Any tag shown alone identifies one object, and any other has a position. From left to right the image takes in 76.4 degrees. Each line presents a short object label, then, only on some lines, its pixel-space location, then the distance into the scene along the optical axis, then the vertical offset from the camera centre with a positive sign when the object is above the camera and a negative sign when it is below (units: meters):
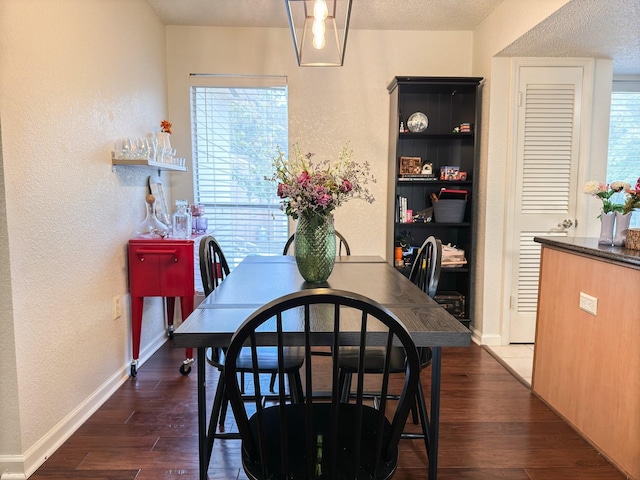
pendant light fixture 1.72 +0.80
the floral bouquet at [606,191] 2.00 +0.05
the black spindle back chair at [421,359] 1.64 -0.67
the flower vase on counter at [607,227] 2.02 -0.13
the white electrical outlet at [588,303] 1.89 -0.49
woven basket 1.84 -0.18
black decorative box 3.30 -0.84
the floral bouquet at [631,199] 1.90 +0.01
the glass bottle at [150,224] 2.79 -0.19
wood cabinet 1.67 -0.68
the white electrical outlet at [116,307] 2.42 -0.67
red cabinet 2.53 -0.47
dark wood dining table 1.19 -0.38
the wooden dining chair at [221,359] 1.64 -0.68
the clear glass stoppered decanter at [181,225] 2.76 -0.19
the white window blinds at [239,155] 3.45 +0.36
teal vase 1.71 -0.20
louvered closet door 3.01 +0.22
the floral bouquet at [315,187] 1.62 +0.04
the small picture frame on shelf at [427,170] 3.27 +0.23
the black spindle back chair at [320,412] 0.96 -0.57
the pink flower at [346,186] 1.67 +0.05
